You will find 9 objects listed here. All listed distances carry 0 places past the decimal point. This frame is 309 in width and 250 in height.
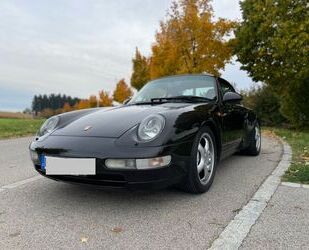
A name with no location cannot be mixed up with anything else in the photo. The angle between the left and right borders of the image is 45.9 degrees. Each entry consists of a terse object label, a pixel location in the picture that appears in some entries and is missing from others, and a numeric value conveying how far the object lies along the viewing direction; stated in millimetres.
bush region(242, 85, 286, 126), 17891
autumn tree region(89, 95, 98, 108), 56016
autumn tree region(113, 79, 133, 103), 34500
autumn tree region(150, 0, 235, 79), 15977
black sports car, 2914
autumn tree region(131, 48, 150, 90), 28980
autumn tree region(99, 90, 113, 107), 45303
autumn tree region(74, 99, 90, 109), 61031
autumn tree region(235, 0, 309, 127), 11695
